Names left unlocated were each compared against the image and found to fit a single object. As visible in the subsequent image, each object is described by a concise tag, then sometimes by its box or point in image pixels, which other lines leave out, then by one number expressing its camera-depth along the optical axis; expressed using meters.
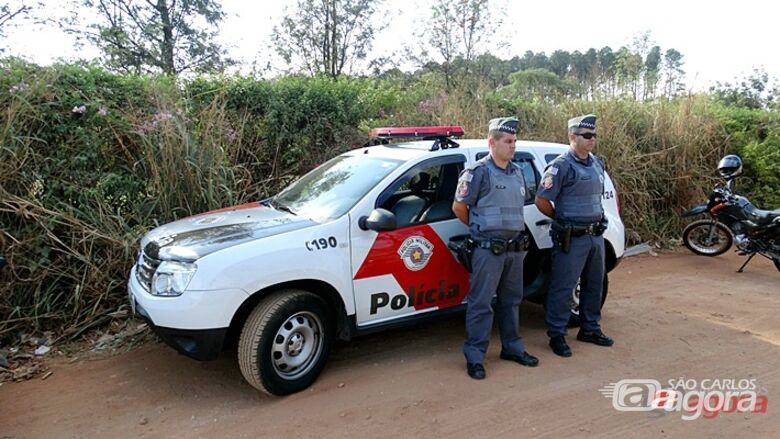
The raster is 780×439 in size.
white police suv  3.09
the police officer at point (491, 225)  3.49
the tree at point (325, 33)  19.50
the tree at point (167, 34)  15.85
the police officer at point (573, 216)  3.87
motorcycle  6.43
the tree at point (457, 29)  17.09
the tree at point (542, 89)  9.47
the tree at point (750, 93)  12.28
